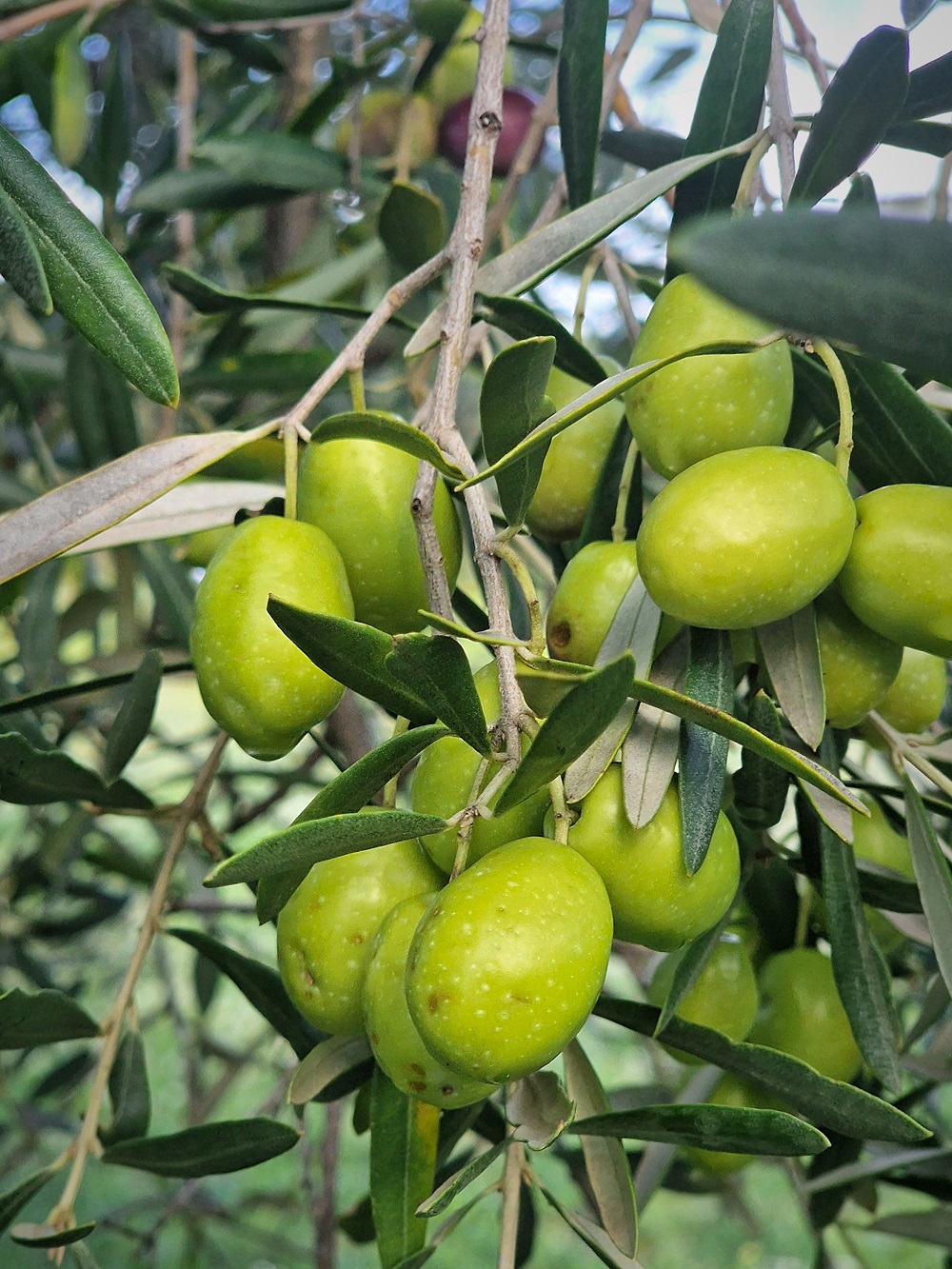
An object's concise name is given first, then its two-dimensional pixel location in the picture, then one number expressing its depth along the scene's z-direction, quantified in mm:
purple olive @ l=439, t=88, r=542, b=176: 388
